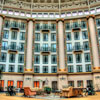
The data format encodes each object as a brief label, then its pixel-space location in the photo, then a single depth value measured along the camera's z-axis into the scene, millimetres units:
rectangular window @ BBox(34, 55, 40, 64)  36075
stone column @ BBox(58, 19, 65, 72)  34709
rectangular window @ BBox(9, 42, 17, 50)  35744
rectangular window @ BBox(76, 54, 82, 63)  35238
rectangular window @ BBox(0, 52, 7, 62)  34188
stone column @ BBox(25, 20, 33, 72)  34647
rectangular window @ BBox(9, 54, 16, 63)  34981
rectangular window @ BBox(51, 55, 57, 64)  36116
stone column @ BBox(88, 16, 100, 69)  33166
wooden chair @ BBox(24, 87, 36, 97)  17064
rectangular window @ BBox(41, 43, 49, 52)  36731
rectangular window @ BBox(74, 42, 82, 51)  35859
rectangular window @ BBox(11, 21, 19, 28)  37281
